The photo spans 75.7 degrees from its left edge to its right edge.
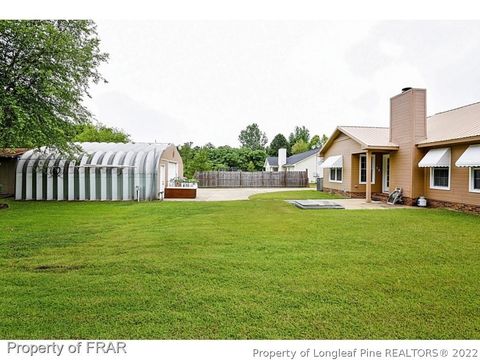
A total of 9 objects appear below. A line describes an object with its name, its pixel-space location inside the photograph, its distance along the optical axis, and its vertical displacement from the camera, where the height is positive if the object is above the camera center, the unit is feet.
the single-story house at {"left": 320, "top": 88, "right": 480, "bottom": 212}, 37.58 +3.31
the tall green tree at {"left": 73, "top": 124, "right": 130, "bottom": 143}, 109.81 +14.50
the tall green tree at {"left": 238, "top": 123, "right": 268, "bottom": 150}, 259.80 +33.40
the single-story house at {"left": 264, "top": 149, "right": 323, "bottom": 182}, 127.67 +6.14
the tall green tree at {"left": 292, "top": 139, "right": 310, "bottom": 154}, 197.26 +19.21
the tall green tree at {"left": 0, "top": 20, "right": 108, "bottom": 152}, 35.73 +12.50
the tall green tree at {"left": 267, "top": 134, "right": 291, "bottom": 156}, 213.05 +22.78
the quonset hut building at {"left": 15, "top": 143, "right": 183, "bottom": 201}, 51.01 -0.44
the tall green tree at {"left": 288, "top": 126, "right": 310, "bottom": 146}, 232.94 +33.64
